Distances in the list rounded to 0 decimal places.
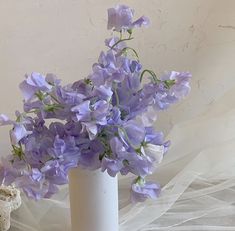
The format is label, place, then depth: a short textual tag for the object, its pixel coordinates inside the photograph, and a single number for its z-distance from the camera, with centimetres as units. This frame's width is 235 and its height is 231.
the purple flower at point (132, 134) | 66
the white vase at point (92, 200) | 74
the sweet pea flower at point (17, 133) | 66
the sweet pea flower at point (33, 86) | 66
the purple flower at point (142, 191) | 69
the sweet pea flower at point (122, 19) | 68
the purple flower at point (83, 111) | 65
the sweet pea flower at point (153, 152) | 66
